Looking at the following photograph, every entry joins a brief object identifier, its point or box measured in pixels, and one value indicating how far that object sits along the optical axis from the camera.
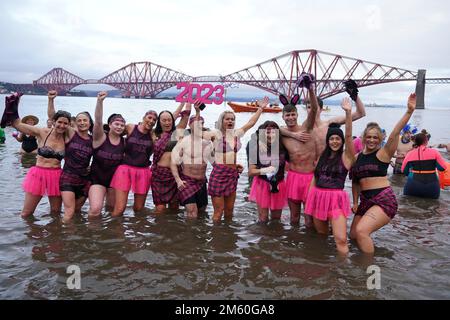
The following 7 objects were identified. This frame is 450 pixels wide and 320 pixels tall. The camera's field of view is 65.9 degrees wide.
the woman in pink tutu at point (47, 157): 5.30
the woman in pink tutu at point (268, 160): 5.36
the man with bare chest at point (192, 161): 5.79
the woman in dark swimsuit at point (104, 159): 5.62
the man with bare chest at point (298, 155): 5.38
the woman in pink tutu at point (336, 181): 4.61
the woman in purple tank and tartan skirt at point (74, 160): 5.46
